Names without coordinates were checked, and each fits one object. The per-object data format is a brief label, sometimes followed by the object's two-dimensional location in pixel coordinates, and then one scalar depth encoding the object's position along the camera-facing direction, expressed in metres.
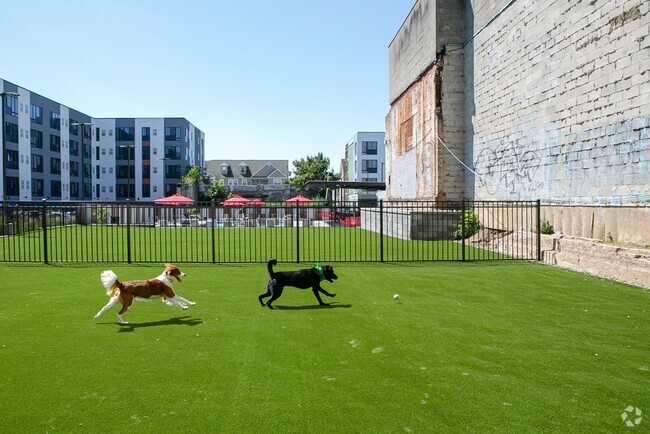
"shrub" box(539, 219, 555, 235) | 14.73
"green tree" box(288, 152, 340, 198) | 79.00
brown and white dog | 6.56
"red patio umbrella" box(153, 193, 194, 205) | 33.68
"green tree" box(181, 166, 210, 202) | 69.62
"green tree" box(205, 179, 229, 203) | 71.62
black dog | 7.84
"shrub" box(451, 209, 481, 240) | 20.44
